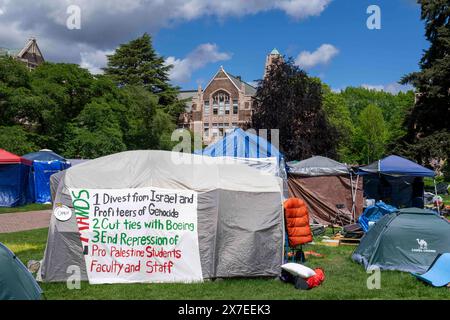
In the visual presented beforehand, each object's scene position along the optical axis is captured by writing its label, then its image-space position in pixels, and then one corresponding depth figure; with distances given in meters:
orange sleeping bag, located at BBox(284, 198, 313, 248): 10.30
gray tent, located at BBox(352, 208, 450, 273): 9.60
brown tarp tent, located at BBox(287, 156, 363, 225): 17.56
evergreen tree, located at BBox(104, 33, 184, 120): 55.84
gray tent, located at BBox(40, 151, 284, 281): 8.52
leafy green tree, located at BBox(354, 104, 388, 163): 67.94
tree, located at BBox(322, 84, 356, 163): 56.20
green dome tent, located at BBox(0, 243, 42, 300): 5.52
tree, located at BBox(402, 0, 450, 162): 30.69
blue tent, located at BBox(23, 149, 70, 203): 24.92
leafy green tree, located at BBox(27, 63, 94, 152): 30.53
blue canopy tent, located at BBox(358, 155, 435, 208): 17.86
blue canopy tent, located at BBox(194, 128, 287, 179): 16.67
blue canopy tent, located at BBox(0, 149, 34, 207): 23.30
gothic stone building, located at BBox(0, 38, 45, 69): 54.69
